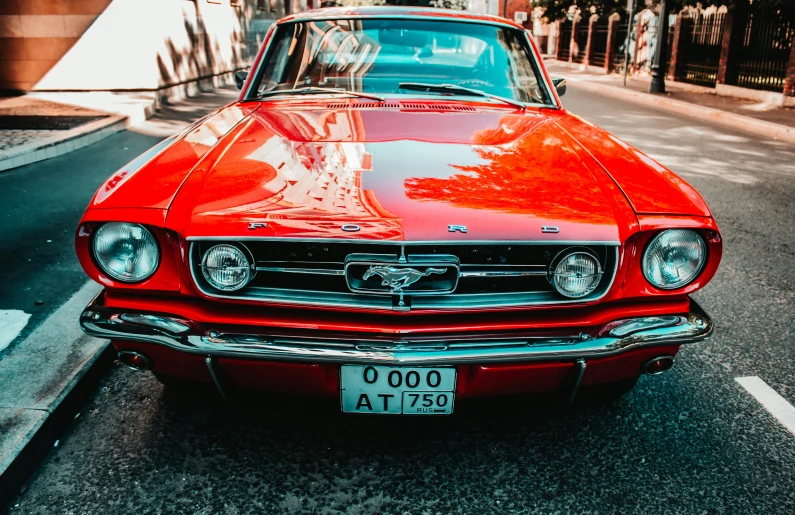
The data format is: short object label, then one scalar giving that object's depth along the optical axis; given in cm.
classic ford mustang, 201
